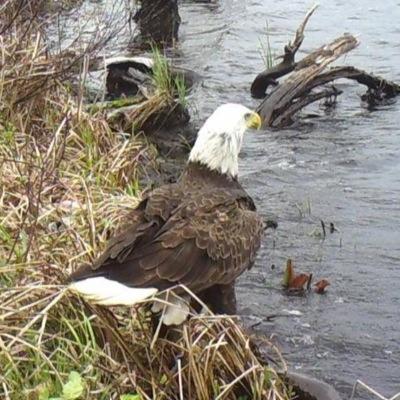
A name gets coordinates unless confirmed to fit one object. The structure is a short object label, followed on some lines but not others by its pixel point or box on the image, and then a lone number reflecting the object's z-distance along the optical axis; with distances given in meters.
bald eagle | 7.93
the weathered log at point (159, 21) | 25.08
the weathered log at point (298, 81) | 18.76
